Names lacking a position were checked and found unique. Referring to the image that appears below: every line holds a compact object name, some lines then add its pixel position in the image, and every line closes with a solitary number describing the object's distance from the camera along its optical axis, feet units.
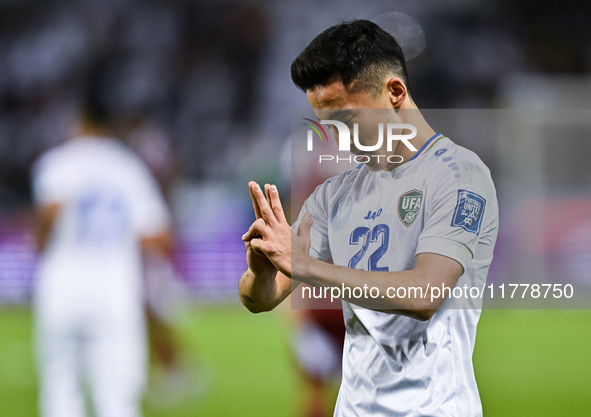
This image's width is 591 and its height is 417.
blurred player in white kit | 49.67
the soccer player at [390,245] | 43.18
